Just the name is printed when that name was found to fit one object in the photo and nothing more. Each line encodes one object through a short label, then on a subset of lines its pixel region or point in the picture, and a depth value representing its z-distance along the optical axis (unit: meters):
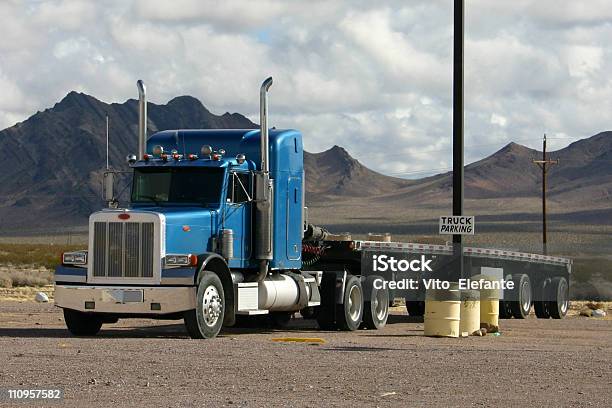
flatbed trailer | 26.83
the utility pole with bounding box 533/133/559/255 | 73.50
